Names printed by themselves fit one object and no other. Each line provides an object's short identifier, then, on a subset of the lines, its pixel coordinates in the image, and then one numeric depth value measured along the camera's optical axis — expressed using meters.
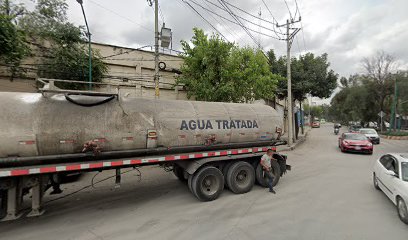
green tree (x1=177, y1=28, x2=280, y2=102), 11.02
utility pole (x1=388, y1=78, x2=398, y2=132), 25.99
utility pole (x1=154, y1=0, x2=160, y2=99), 9.30
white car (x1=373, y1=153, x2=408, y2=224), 4.37
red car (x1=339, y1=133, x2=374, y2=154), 12.59
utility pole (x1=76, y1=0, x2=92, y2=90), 8.43
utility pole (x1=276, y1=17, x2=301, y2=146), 15.22
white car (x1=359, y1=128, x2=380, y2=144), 18.23
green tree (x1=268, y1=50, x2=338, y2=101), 17.98
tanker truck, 4.09
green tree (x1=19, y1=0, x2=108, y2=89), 10.56
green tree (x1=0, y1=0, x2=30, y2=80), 7.21
